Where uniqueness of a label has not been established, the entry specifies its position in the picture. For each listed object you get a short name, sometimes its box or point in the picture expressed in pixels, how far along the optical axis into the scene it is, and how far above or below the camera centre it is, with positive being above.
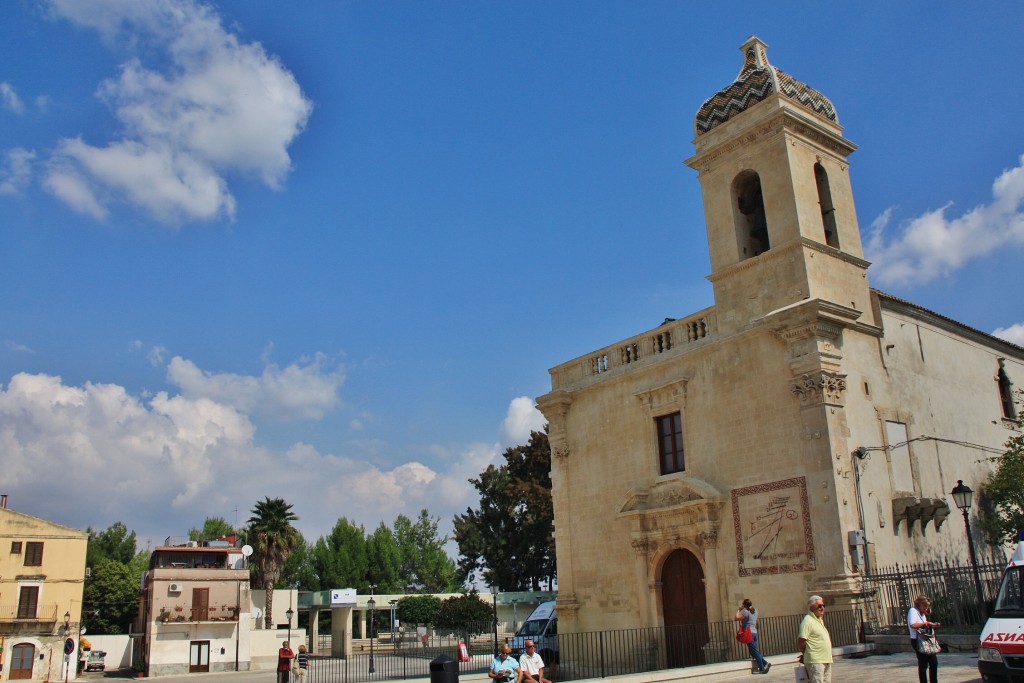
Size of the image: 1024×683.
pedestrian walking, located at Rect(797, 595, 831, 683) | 8.84 -0.73
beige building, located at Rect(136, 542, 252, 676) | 39.91 -0.50
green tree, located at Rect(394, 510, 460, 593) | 71.88 +3.09
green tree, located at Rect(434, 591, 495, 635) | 43.19 -0.89
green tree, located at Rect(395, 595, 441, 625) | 50.34 -0.83
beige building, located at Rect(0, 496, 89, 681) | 37.94 +0.80
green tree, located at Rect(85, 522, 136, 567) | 68.10 +5.09
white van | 22.11 -1.23
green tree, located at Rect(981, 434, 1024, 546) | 19.56 +1.61
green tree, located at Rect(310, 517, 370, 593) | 67.00 +3.14
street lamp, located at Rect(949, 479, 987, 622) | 15.58 +1.36
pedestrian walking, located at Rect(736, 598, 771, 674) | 14.01 -0.76
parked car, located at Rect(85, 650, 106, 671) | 43.50 -2.61
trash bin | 11.65 -1.01
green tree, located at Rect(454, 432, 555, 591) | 47.44 +3.86
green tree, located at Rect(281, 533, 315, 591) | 71.56 +2.58
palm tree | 46.41 +3.36
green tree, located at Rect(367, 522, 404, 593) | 68.38 +2.73
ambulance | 9.66 -0.78
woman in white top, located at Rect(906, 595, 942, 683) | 10.48 -0.95
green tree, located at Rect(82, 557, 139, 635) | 55.09 +0.64
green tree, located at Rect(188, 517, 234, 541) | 71.74 +6.23
